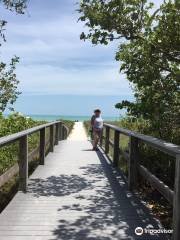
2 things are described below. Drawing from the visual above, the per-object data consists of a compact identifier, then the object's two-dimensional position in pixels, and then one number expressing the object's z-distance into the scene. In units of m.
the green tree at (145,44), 4.45
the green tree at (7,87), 9.47
